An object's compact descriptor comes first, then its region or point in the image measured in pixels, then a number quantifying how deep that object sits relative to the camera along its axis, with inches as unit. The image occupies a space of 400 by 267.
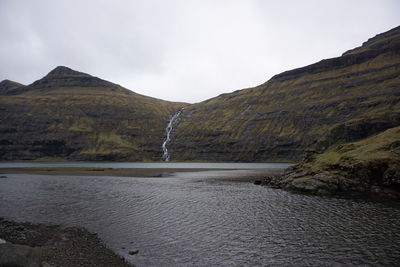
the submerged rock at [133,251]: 756.0
